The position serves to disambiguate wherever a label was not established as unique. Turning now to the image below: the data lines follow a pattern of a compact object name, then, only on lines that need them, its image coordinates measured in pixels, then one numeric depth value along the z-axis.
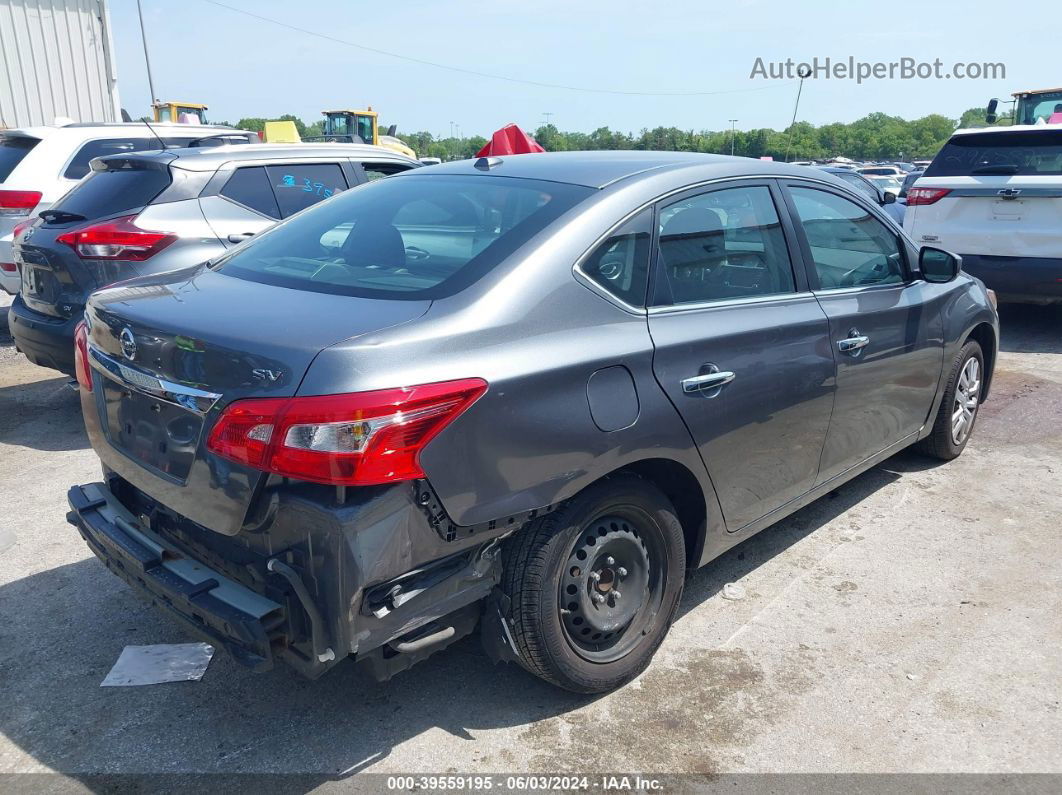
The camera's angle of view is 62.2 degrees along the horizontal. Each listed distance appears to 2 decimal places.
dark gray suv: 5.32
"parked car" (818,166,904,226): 13.72
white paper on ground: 3.07
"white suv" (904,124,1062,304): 7.61
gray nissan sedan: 2.26
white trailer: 13.61
